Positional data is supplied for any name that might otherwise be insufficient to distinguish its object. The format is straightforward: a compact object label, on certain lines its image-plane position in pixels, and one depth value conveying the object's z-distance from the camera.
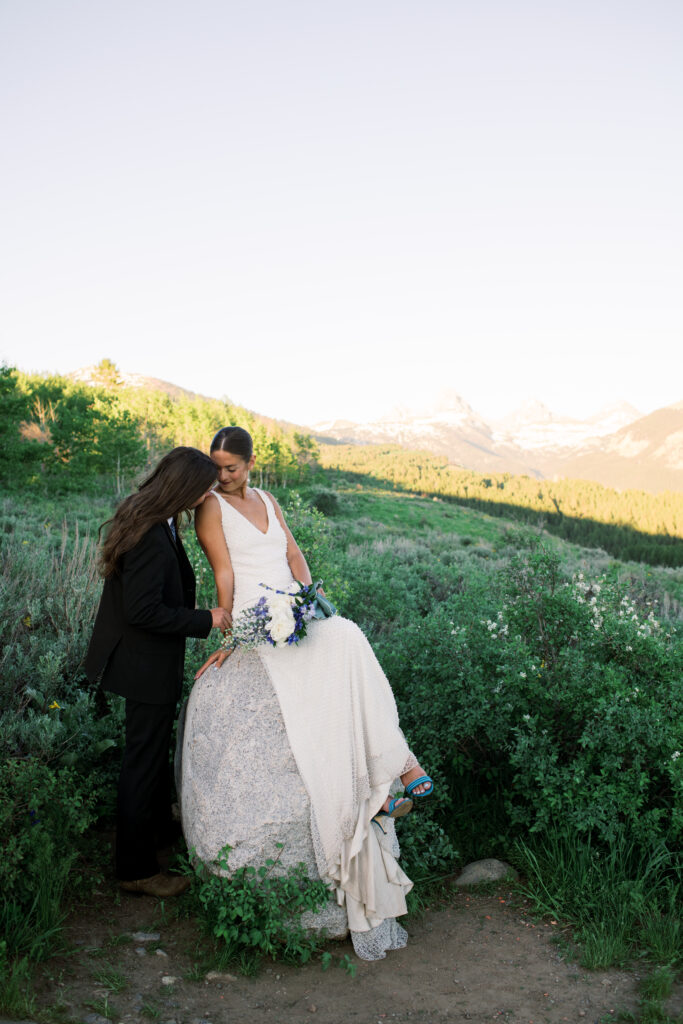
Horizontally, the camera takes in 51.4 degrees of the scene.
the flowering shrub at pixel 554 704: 4.61
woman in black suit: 4.08
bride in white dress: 3.85
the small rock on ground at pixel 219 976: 3.64
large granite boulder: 3.86
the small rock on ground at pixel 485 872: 4.71
